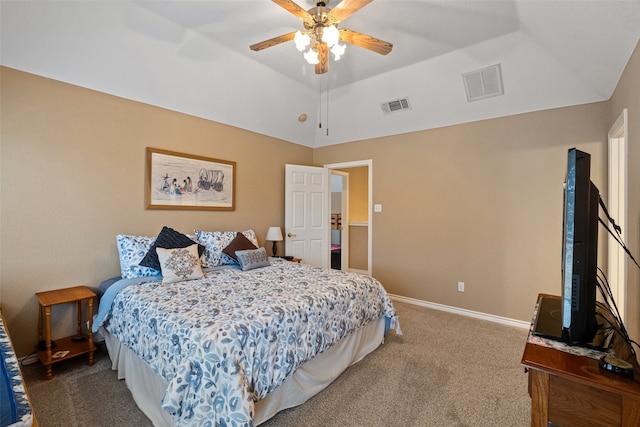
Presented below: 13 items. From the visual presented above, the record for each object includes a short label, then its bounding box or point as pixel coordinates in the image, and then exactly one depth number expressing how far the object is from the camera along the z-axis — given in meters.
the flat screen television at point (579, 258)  1.14
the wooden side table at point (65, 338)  2.21
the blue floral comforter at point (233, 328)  1.48
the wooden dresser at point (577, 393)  0.89
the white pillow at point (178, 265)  2.60
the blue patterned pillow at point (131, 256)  2.73
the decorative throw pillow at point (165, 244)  2.71
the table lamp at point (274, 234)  4.21
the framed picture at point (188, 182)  3.21
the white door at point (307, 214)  4.57
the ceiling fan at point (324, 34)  1.96
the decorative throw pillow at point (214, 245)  3.28
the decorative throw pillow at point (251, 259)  3.15
